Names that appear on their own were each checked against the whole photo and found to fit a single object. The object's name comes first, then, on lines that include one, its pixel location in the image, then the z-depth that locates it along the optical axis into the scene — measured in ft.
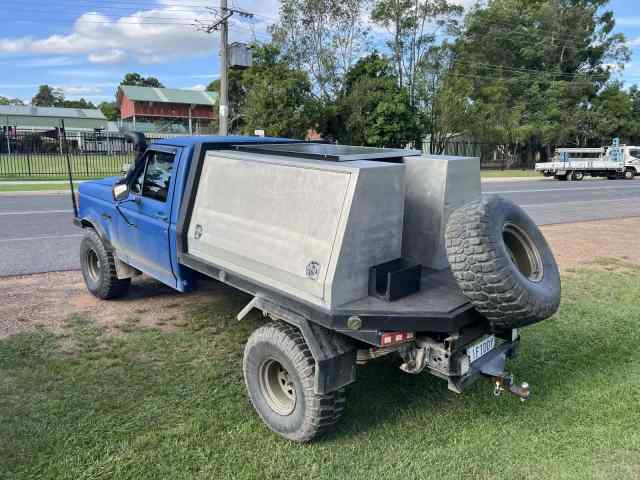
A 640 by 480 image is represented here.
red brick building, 212.64
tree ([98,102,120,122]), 296.14
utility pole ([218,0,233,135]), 68.95
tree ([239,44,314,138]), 86.99
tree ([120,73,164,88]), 327.43
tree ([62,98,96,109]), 341.21
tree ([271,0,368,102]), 98.27
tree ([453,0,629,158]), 132.87
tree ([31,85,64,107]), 354.33
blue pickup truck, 9.70
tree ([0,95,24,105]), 294.91
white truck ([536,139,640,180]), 99.91
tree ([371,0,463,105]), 108.37
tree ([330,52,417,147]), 95.30
